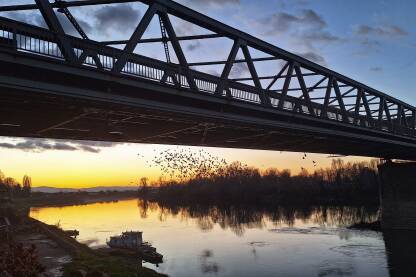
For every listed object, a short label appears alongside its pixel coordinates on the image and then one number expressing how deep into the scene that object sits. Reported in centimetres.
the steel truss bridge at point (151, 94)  1596
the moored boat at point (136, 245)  4497
